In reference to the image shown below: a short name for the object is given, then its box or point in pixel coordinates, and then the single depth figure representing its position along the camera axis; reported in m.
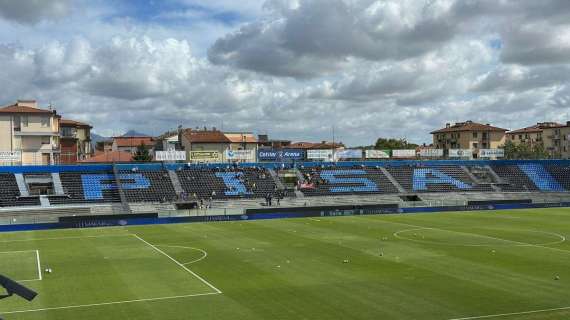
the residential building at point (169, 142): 138.50
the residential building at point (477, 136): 150.50
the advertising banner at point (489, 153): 107.80
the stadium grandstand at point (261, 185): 69.37
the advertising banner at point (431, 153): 104.81
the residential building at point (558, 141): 147.12
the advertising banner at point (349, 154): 99.44
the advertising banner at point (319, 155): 94.96
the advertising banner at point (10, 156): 75.25
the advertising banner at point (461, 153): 103.75
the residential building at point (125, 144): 166.12
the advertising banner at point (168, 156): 84.00
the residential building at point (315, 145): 172.75
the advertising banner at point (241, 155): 91.00
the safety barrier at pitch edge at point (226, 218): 54.31
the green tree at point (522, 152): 136.12
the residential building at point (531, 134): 161.75
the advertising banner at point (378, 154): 100.06
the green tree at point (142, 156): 122.30
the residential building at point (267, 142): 164.25
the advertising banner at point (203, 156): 88.31
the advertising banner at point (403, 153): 102.22
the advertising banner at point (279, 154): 92.19
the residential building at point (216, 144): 89.62
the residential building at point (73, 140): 111.44
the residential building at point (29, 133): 87.31
